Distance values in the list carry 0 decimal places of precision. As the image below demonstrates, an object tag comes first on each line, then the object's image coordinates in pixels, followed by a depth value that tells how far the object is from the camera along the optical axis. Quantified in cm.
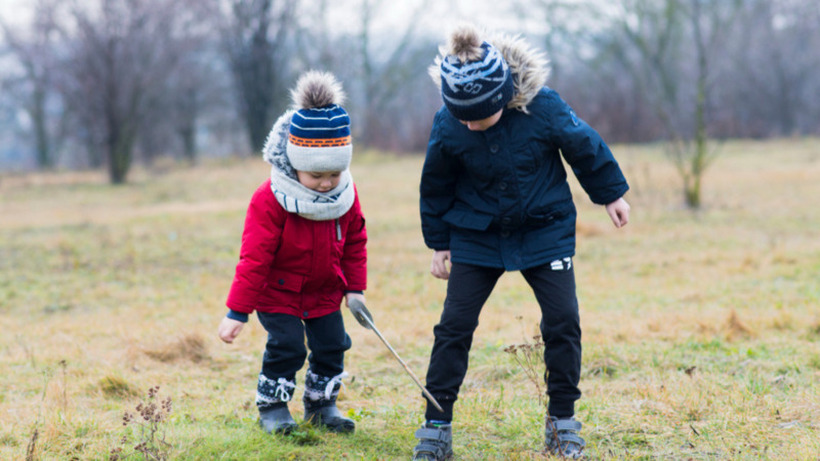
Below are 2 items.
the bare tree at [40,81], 2381
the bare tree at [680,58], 1158
